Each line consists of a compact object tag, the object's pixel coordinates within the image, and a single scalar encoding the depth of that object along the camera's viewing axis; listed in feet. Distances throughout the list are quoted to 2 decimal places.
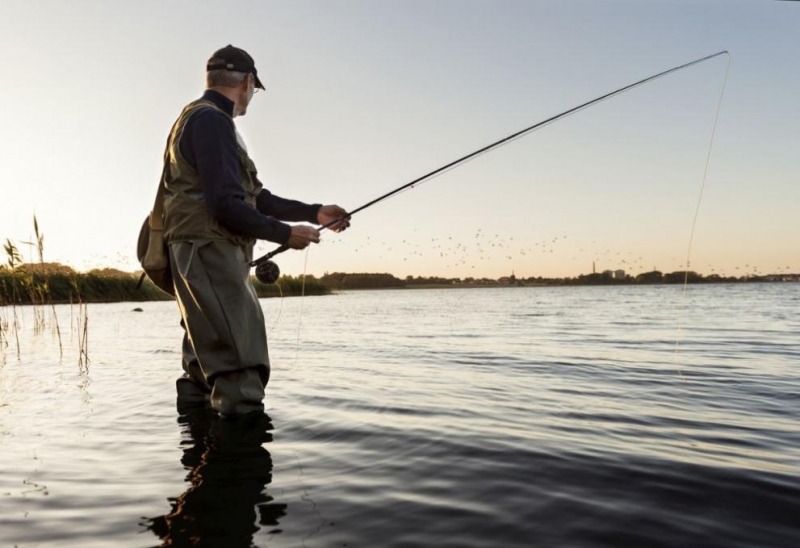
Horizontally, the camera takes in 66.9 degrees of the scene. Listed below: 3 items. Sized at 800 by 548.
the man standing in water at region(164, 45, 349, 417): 13.55
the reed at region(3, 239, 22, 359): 34.53
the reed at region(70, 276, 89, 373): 27.82
